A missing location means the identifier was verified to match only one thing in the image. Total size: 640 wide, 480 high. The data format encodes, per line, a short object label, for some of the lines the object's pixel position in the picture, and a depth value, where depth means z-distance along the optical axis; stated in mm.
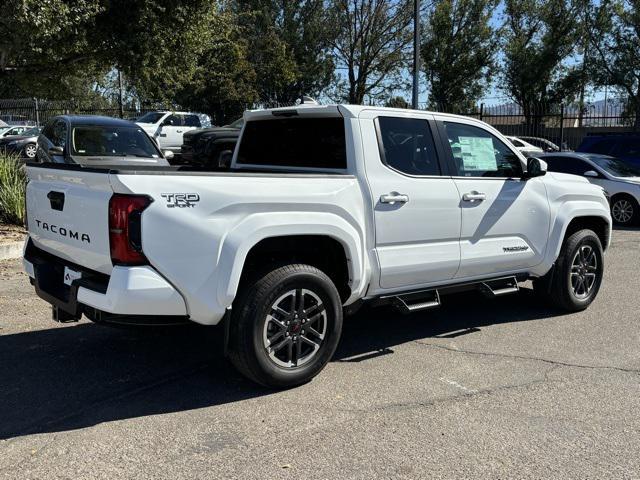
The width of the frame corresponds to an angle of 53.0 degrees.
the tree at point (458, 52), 36750
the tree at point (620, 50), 26297
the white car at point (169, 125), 22062
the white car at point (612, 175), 12648
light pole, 18672
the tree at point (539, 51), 34938
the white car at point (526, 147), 16817
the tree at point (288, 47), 31688
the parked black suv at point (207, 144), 16844
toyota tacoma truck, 3711
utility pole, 28198
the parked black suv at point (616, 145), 14875
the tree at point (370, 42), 34000
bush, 9430
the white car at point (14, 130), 25831
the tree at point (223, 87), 27145
